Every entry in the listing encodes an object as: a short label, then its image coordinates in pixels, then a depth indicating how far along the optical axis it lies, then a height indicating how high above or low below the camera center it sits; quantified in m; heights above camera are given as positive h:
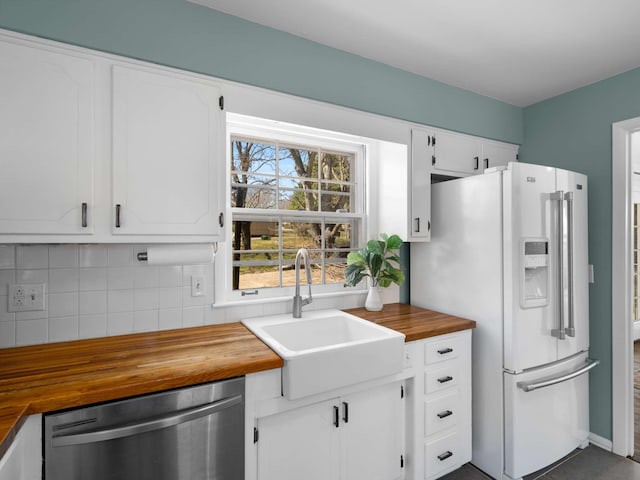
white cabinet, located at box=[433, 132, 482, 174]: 2.51 +0.64
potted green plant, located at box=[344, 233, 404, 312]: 2.37 -0.20
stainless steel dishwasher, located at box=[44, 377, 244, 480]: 1.12 -0.70
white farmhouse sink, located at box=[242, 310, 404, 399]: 1.48 -0.55
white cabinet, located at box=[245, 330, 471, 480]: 1.49 -0.92
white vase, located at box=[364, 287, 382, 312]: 2.39 -0.43
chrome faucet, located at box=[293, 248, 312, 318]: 2.07 -0.37
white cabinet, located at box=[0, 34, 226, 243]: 1.34 +0.38
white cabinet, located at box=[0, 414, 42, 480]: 1.01 -0.64
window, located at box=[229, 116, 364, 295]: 2.19 +0.24
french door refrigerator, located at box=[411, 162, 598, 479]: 2.03 -0.40
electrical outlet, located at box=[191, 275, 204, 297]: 1.93 -0.26
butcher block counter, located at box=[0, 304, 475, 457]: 1.10 -0.49
